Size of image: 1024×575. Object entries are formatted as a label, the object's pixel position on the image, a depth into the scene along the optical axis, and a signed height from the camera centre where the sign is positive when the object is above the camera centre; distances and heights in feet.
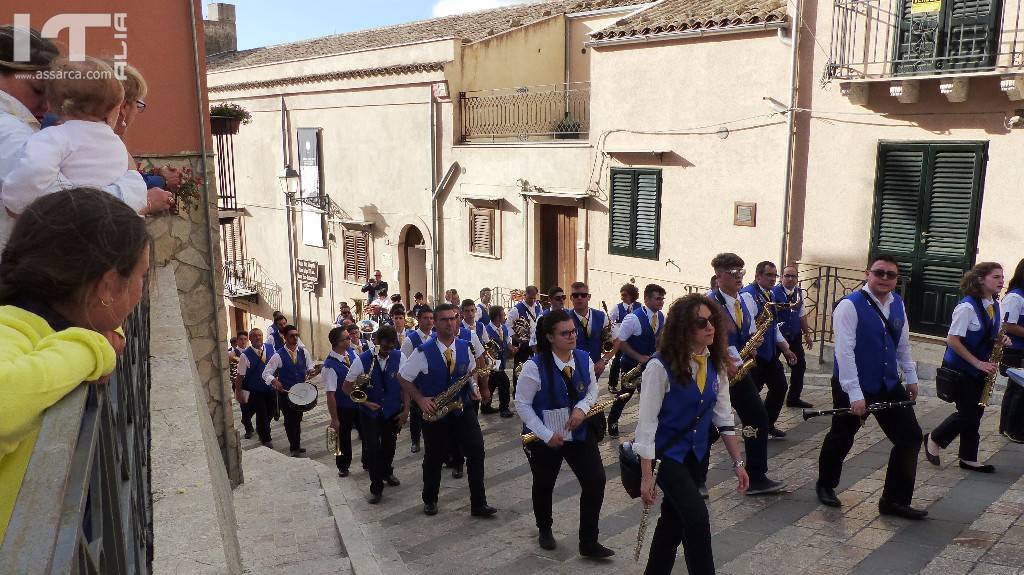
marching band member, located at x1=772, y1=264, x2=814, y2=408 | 29.35 -6.20
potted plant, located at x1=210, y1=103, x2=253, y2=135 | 33.40 +2.18
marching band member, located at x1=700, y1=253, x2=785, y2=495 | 20.93 -5.97
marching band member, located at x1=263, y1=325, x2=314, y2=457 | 35.37 -9.52
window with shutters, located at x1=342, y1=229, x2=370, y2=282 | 69.72 -7.87
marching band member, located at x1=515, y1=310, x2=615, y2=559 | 18.40 -5.74
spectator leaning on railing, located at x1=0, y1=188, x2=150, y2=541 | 4.51 -0.96
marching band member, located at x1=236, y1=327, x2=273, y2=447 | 36.86 -10.26
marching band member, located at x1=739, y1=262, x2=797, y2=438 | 24.77 -6.24
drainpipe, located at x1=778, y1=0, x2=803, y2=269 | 38.86 +1.84
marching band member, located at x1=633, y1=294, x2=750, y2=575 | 14.70 -4.67
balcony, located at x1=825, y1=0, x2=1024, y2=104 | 32.24 +5.59
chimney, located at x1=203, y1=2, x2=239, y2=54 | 102.42 +18.60
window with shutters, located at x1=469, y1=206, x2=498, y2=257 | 57.57 -4.66
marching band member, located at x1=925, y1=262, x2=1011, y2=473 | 20.06 -4.38
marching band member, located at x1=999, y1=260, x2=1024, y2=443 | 21.81 -5.36
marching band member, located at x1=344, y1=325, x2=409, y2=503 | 26.48 -8.34
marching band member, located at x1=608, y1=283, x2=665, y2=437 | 28.37 -5.90
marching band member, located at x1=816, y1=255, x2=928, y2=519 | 17.84 -4.39
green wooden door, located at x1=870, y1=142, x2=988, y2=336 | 34.58 -2.27
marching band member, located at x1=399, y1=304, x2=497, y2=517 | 22.88 -6.91
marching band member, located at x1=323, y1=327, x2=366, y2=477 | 29.60 -8.79
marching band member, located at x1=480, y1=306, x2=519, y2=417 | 35.45 -8.23
